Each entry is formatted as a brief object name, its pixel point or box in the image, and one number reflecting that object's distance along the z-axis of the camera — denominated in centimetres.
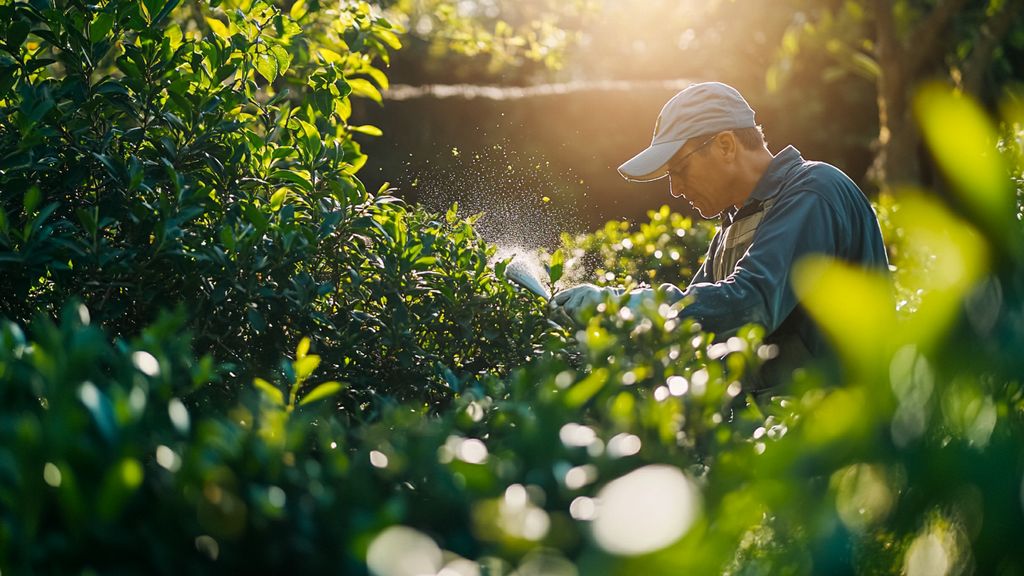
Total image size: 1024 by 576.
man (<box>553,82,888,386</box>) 328
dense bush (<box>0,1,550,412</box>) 264
